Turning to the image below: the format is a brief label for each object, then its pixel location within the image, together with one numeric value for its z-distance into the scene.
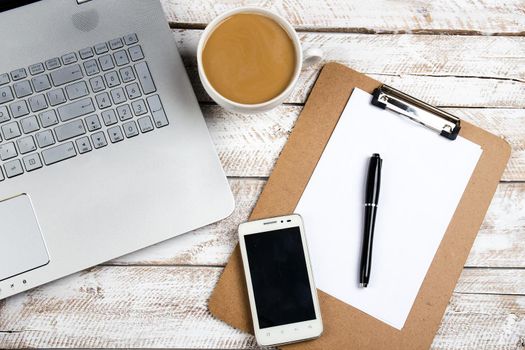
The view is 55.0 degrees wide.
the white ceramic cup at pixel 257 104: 0.55
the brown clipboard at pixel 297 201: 0.64
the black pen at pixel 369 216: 0.63
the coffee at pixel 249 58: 0.57
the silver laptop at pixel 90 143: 0.59
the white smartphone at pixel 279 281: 0.62
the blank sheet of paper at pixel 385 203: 0.64
